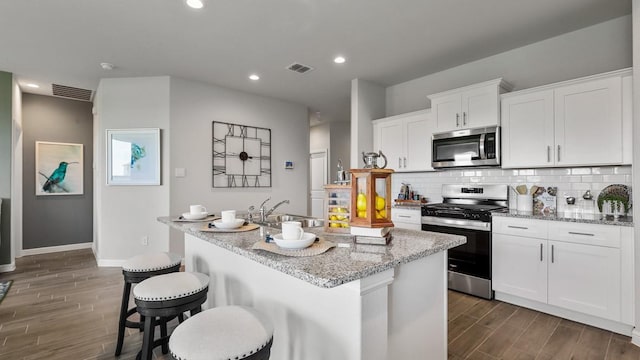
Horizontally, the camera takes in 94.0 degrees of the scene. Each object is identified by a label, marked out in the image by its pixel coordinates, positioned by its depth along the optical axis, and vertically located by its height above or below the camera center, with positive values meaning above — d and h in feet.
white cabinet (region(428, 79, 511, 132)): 10.52 +2.79
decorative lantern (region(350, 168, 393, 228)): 4.41 -0.27
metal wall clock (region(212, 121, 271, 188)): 15.30 +1.36
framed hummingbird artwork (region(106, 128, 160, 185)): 13.79 +1.10
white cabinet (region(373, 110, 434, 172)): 12.82 +1.86
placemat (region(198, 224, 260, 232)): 5.83 -0.96
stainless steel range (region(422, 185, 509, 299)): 9.90 -1.69
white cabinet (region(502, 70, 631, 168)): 8.25 +1.73
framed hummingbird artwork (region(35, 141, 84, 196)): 16.46 +0.71
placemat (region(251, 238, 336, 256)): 3.92 -0.95
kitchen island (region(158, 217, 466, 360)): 3.57 -1.75
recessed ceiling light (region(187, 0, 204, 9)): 8.06 +4.85
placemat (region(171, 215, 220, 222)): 7.34 -0.96
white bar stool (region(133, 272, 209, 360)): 4.91 -1.99
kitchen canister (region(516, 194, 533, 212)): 10.43 -0.81
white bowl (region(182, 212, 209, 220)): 7.39 -0.88
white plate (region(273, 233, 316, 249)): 4.07 -0.86
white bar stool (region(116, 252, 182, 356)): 6.35 -1.93
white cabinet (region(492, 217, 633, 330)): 7.62 -2.43
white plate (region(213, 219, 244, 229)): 5.95 -0.89
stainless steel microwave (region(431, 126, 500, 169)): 10.65 +1.22
